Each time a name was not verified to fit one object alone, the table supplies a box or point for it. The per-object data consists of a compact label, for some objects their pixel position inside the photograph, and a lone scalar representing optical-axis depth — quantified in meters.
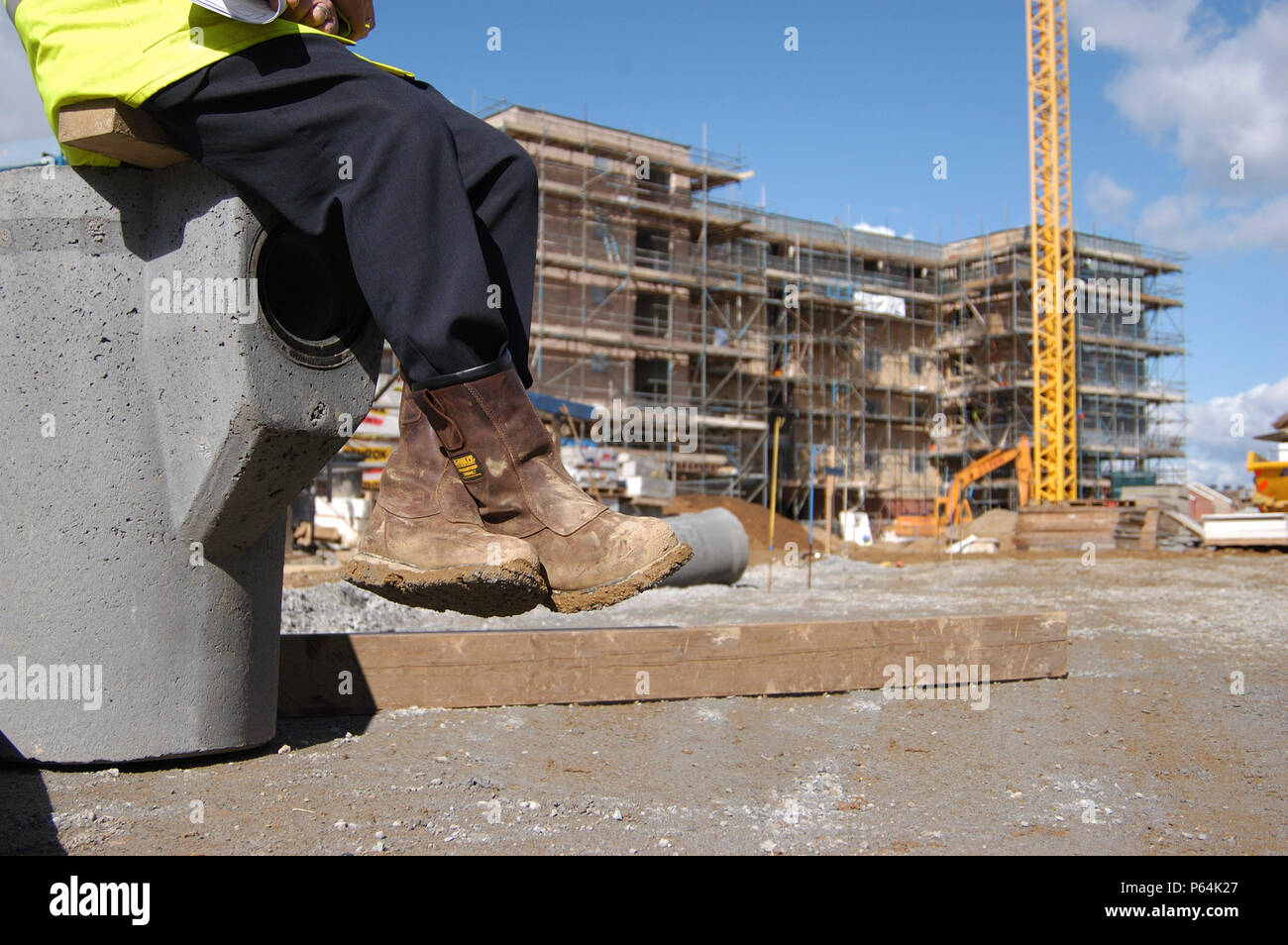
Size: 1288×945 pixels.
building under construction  28.67
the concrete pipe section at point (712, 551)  9.70
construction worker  1.81
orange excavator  26.25
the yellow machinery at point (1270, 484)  19.32
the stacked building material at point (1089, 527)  19.11
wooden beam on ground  3.16
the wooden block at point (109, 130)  1.88
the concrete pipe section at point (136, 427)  2.13
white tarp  35.94
